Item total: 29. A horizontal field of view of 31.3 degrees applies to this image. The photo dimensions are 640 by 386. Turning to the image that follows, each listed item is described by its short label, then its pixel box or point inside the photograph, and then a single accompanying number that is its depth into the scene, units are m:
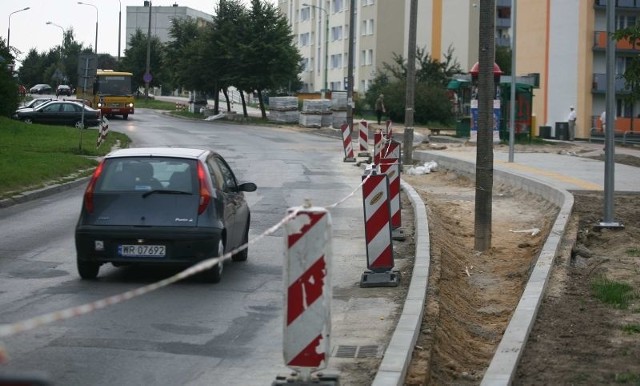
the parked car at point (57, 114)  52.44
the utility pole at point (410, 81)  32.09
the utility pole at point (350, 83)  42.41
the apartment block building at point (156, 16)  146.50
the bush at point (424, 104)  62.50
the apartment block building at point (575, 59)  65.62
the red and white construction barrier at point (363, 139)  35.56
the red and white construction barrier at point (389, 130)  29.32
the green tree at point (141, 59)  98.75
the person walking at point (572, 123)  58.12
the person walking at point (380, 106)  59.84
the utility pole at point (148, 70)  85.00
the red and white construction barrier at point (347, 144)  34.94
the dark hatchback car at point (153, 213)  11.67
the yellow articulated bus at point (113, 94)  64.81
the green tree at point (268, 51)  66.38
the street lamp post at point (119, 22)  96.88
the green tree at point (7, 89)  46.31
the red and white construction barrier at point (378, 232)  11.62
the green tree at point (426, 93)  62.59
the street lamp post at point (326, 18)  96.19
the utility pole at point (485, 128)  14.82
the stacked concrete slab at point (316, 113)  60.31
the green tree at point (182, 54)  70.69
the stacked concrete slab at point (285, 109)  63.78
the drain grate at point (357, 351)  8.41
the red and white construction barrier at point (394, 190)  14.67
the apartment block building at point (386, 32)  89.81
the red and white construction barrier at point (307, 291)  6.39
